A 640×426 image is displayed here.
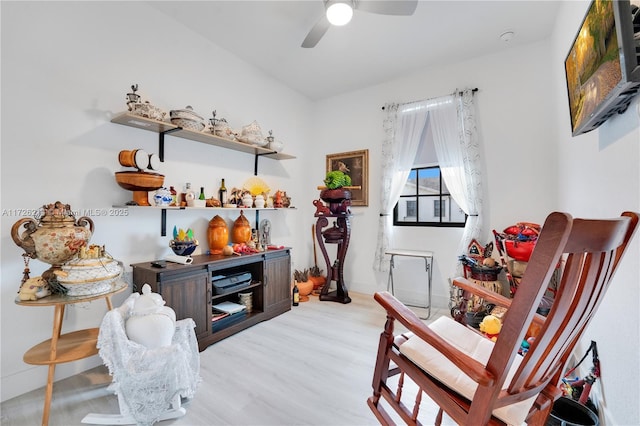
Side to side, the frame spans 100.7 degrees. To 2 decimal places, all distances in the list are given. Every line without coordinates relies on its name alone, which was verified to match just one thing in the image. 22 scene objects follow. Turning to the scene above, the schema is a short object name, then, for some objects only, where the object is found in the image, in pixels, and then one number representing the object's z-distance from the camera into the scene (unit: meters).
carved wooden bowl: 2.00
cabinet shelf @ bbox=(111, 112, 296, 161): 2.06
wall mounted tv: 0.86
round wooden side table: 1.42
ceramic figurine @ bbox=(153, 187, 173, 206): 2.20
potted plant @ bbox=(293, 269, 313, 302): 3.58
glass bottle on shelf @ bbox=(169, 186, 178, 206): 2.34
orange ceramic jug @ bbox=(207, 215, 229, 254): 2.69
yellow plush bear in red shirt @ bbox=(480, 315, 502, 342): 2.04
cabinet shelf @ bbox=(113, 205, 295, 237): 2.13
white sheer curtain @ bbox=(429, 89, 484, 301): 2.93
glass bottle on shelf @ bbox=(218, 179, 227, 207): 2.88
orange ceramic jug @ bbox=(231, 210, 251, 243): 2.92
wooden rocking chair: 0.65
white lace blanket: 1.37
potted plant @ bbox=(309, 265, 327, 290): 3.85
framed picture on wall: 3.77
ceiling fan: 1.88
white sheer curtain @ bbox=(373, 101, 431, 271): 3.38
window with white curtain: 3.28
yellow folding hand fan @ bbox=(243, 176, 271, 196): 3.12
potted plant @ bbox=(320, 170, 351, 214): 3.26
